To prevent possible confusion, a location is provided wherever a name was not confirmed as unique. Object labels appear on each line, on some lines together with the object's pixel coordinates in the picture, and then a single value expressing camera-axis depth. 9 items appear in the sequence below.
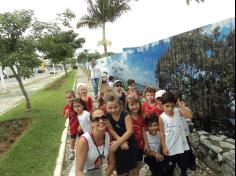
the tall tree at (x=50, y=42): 6.47
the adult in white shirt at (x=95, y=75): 7.81
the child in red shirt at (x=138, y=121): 2.32
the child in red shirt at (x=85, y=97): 3.38
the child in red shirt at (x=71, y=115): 3.22
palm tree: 11.77
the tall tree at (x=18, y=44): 6.07
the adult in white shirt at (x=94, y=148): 1.78
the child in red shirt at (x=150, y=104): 2.58
